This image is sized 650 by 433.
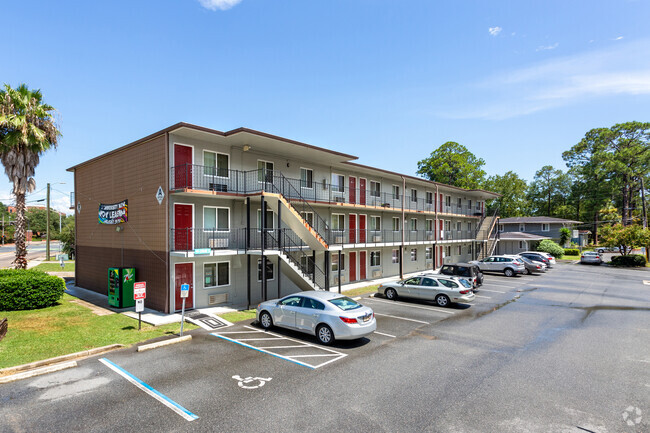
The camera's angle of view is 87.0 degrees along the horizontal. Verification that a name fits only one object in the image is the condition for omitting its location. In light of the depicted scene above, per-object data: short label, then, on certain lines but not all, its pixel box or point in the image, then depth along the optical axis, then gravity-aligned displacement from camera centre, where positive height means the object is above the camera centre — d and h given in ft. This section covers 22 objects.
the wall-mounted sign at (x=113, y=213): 60.23 +2.49
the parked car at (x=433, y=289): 54.85 -11.07
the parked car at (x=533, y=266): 101.76 -12.96
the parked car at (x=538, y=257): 115.24 -11.67
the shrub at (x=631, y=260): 123.34 -14.05
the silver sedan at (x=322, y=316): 34.76 -9.91
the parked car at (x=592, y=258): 128.67 -13.50
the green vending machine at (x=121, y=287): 53.93 -9.78
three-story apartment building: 51.93 +2.02
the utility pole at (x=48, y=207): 107.34 +6.31
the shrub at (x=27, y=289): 49.24 -9.33
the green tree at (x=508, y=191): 208.23 +19.63
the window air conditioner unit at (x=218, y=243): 54.39 -2.84
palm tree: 59.93 +15.88
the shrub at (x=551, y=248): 146.10 -11.03
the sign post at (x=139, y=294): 40.63 -8.08
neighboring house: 153.38 -4.22
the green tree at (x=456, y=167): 175.32 +29.57
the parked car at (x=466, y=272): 68.49 -9.97
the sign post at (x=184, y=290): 39.47 -7.47
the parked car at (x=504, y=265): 96.25 -12.00
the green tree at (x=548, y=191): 248.52 +23.40
